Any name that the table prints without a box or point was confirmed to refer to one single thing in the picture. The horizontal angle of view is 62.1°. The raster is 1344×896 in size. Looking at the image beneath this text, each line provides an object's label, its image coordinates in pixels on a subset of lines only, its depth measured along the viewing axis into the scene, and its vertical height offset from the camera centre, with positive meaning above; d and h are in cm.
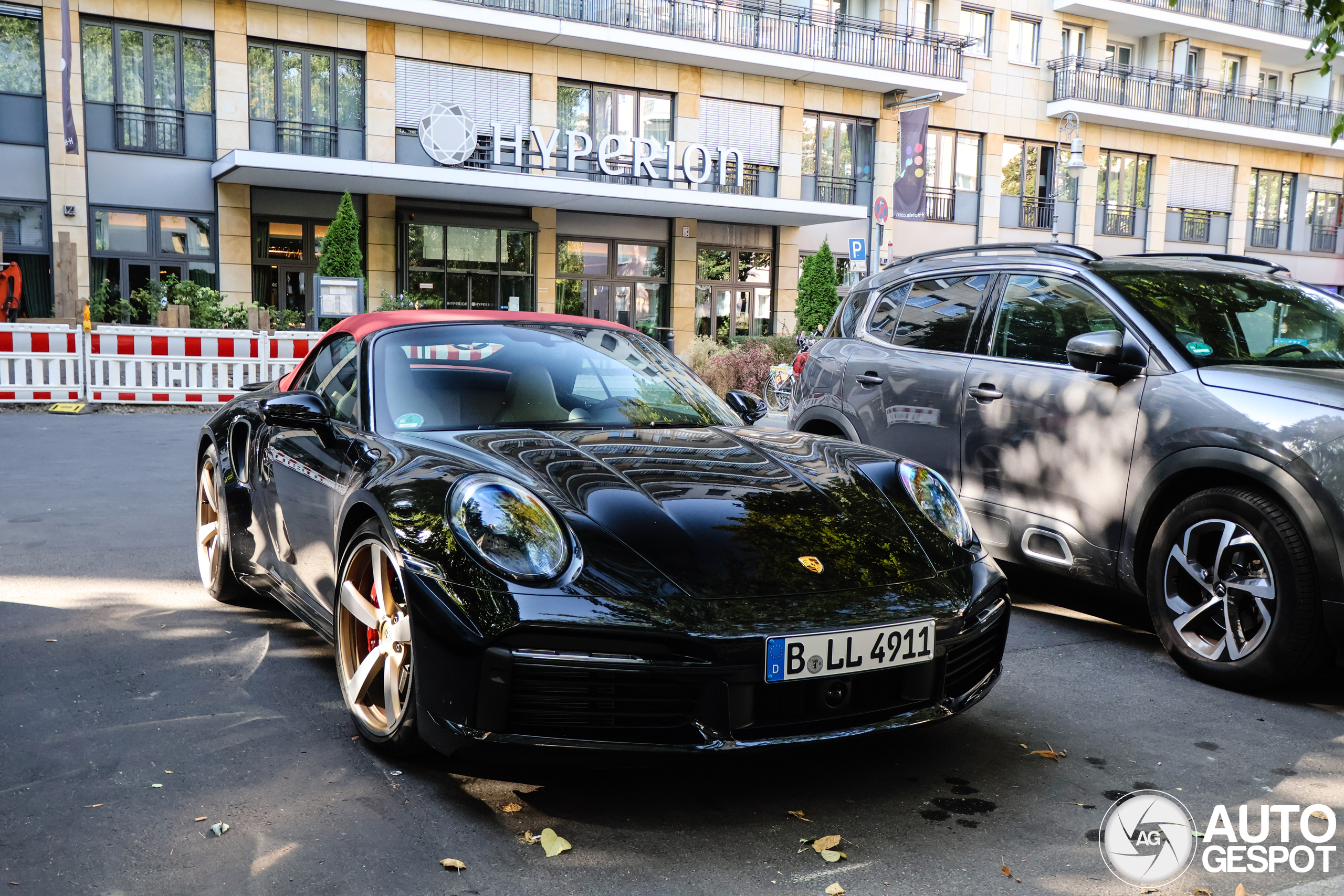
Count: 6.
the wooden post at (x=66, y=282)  1738 +29
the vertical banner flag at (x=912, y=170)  2839 +394
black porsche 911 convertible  278 -67
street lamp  2192 +332
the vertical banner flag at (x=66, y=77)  1989 +398
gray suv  394 -40
